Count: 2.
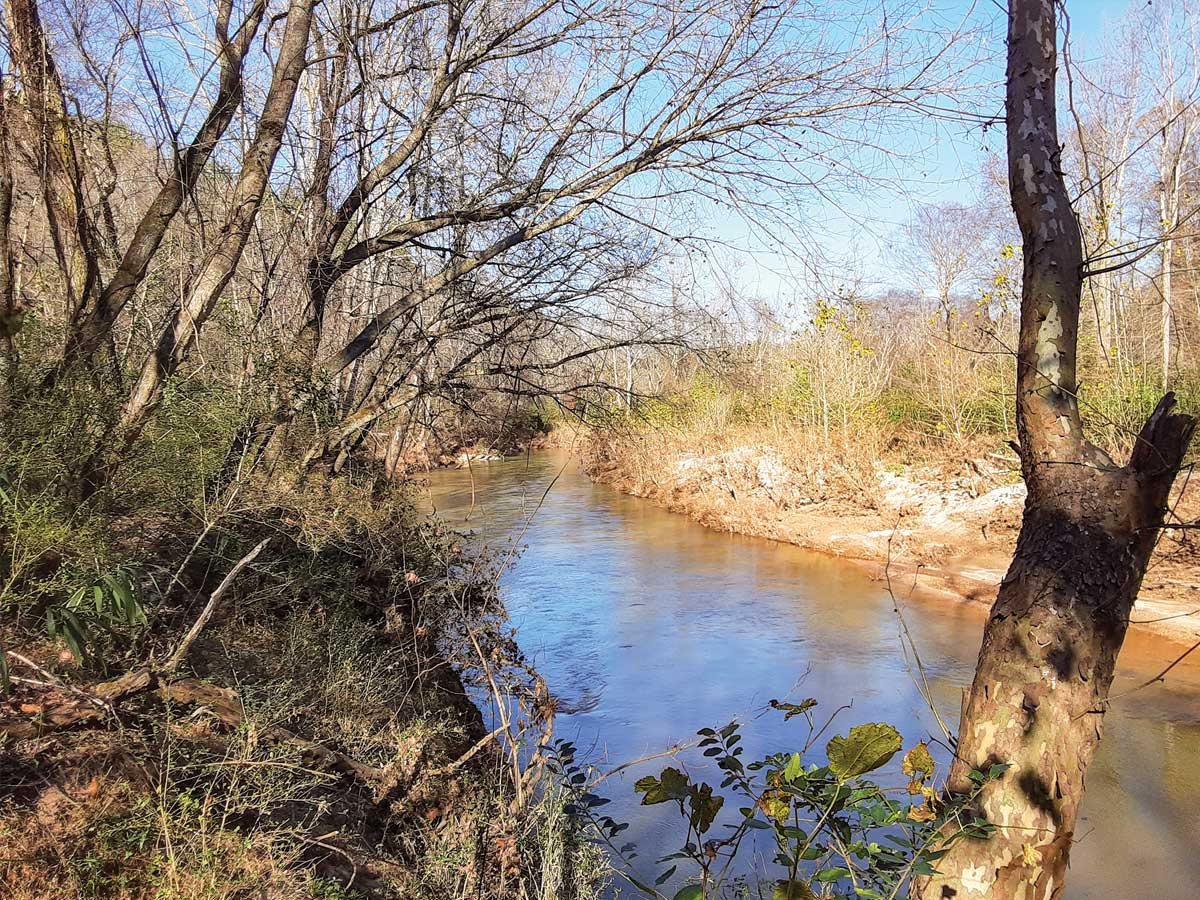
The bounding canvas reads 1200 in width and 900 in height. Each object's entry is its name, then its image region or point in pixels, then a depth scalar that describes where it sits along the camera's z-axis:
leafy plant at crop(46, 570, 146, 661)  2.40
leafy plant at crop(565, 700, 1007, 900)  1.62
